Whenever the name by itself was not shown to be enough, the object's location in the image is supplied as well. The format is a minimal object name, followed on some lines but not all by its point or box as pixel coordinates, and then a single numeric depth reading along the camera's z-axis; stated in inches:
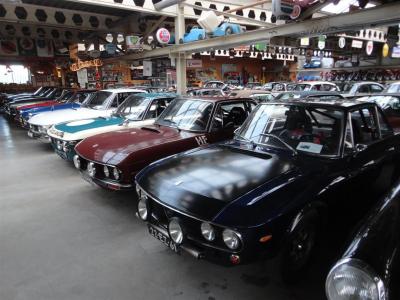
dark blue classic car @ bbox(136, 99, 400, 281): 88.9
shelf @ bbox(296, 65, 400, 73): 853.7
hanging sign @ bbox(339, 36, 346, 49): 567.8
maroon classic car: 153.7
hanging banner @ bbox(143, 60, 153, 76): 582.3
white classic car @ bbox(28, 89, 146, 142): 288.2
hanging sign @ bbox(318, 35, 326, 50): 528.6
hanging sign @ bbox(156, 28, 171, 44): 437.1
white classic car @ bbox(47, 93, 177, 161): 223.9
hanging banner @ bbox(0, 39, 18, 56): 770.2
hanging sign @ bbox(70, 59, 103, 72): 561.0
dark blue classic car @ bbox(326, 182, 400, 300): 54.4
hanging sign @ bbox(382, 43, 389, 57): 762.7
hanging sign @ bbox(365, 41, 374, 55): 685.9
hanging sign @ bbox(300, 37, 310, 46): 428.7
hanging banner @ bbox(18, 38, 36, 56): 746.2
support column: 456.4
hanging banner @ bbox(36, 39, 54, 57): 741.9
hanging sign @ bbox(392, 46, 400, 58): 801.4
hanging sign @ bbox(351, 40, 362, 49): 640.6
